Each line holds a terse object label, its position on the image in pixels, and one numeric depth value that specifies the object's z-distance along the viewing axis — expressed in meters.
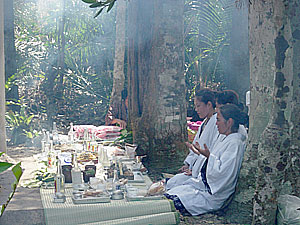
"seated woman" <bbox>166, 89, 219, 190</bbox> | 4.97
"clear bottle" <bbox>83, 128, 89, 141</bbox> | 6.22
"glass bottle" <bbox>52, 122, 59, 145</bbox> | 7.03
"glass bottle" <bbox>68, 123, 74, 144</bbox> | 7.08
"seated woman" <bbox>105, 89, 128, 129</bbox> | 11.95
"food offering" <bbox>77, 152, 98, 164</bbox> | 5.37
